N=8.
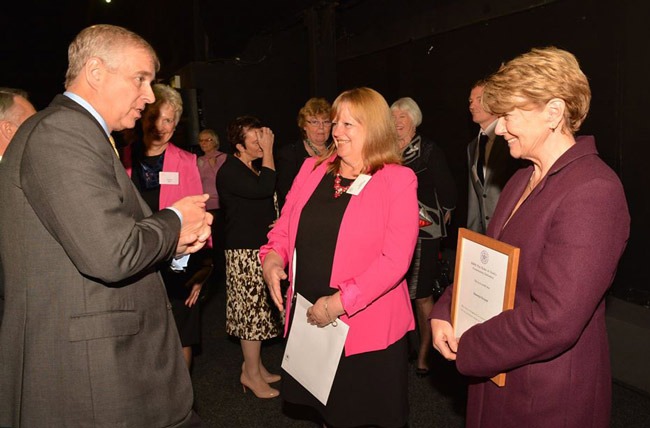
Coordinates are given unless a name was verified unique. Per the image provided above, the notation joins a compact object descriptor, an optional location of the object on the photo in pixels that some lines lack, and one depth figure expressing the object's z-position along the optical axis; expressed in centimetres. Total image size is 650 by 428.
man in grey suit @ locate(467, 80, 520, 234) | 281
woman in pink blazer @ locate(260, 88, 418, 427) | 189
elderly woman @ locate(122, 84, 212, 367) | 247
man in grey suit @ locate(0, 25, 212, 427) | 119
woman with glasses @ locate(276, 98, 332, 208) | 365
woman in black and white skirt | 304
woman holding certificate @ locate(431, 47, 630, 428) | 112
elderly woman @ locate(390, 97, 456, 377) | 320
